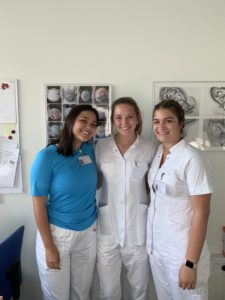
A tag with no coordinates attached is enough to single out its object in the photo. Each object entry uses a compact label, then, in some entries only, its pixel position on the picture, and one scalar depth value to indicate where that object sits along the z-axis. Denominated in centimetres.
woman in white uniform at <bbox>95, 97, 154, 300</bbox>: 159
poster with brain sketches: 180
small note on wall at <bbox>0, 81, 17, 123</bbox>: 181
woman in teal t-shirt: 150
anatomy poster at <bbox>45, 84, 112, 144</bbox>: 180
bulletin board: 181
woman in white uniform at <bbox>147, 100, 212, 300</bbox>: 140
